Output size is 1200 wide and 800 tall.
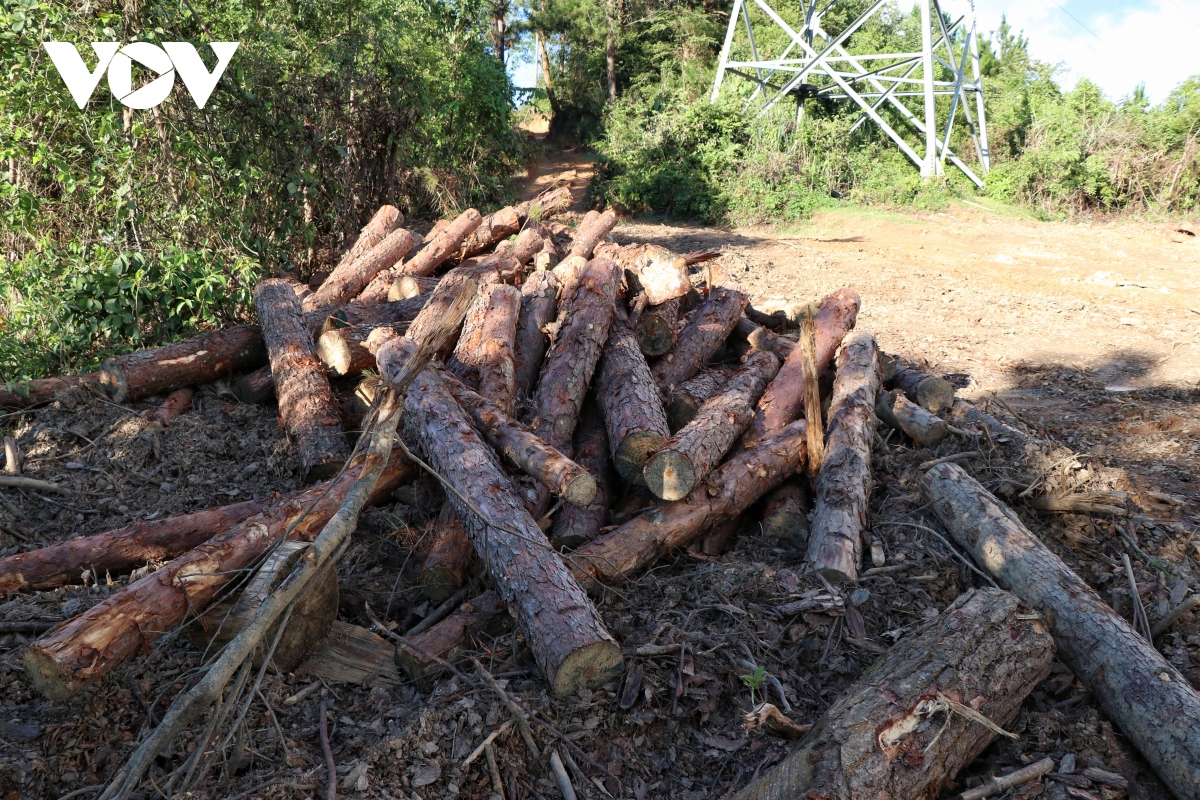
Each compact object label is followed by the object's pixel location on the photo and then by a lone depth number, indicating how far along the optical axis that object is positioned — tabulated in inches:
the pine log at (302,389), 187.0
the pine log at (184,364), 217.8
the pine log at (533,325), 209.5
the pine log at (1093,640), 107.0
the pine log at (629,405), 168.1
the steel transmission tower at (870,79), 689.6
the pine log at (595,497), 156.5
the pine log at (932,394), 222.1
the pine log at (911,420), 200.2
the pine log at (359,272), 279.7
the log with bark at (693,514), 148.1
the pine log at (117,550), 145.6
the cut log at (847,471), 152.5
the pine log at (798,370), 199.9
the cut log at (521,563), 119.8
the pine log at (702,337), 224.2
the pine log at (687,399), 198.8
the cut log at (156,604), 109.1
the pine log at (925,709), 97.3
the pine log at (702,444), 155.2
